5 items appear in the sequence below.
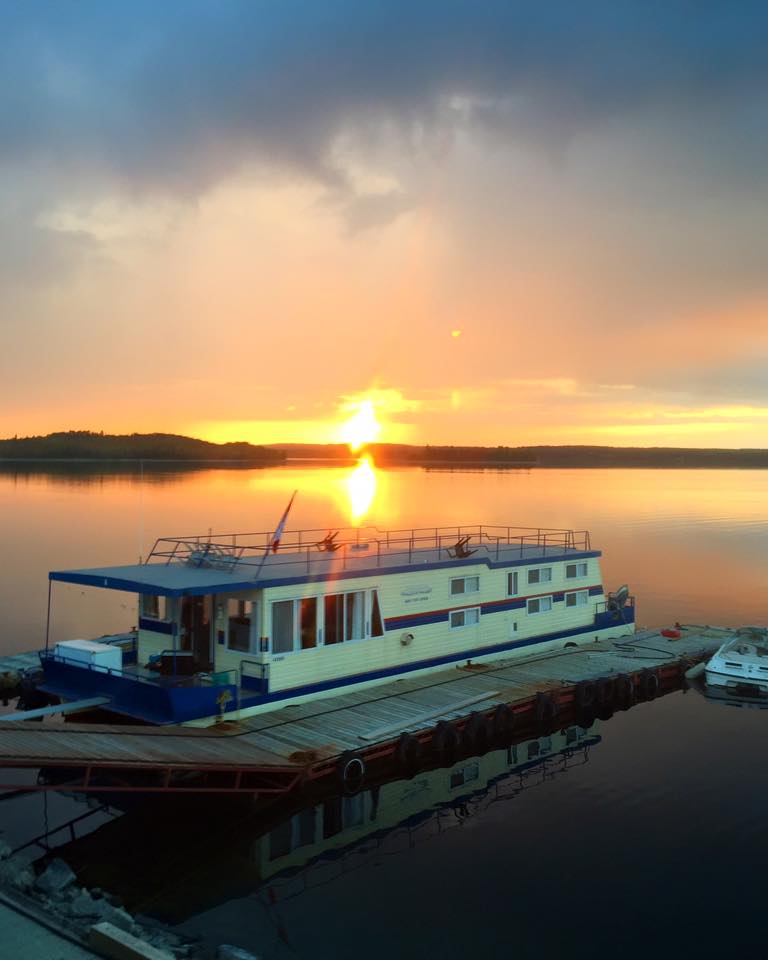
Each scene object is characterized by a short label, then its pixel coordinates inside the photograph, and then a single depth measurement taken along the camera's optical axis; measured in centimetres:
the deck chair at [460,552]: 2762
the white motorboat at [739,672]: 2877
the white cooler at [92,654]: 2025
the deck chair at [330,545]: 2698
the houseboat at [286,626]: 1998
